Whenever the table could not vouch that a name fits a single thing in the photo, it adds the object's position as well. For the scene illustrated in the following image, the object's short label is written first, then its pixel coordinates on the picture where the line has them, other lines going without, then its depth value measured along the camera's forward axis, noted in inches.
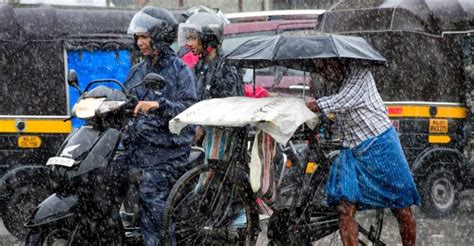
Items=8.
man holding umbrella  474.9
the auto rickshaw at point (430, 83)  794.8
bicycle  475.2
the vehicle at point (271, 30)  865.5
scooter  424.8
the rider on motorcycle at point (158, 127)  461.1
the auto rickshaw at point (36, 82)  682.8
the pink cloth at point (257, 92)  625.2
